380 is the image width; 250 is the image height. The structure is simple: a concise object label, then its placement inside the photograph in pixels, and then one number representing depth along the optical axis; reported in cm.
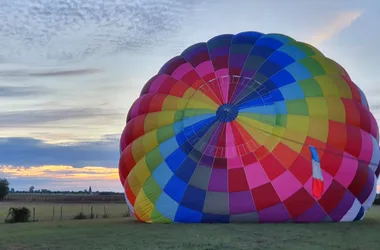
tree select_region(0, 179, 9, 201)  5297
